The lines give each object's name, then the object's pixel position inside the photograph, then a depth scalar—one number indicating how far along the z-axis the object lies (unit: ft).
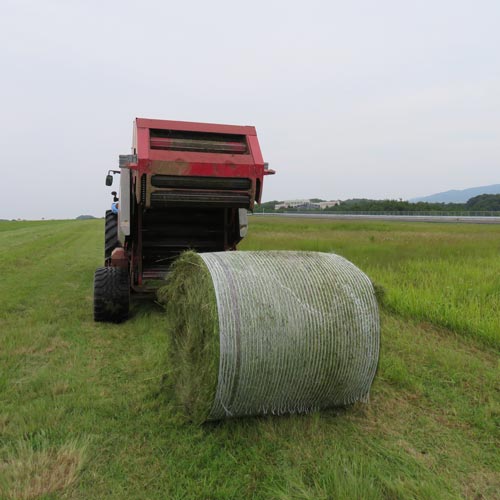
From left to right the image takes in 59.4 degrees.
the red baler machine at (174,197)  16.90
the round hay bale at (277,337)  9.51
